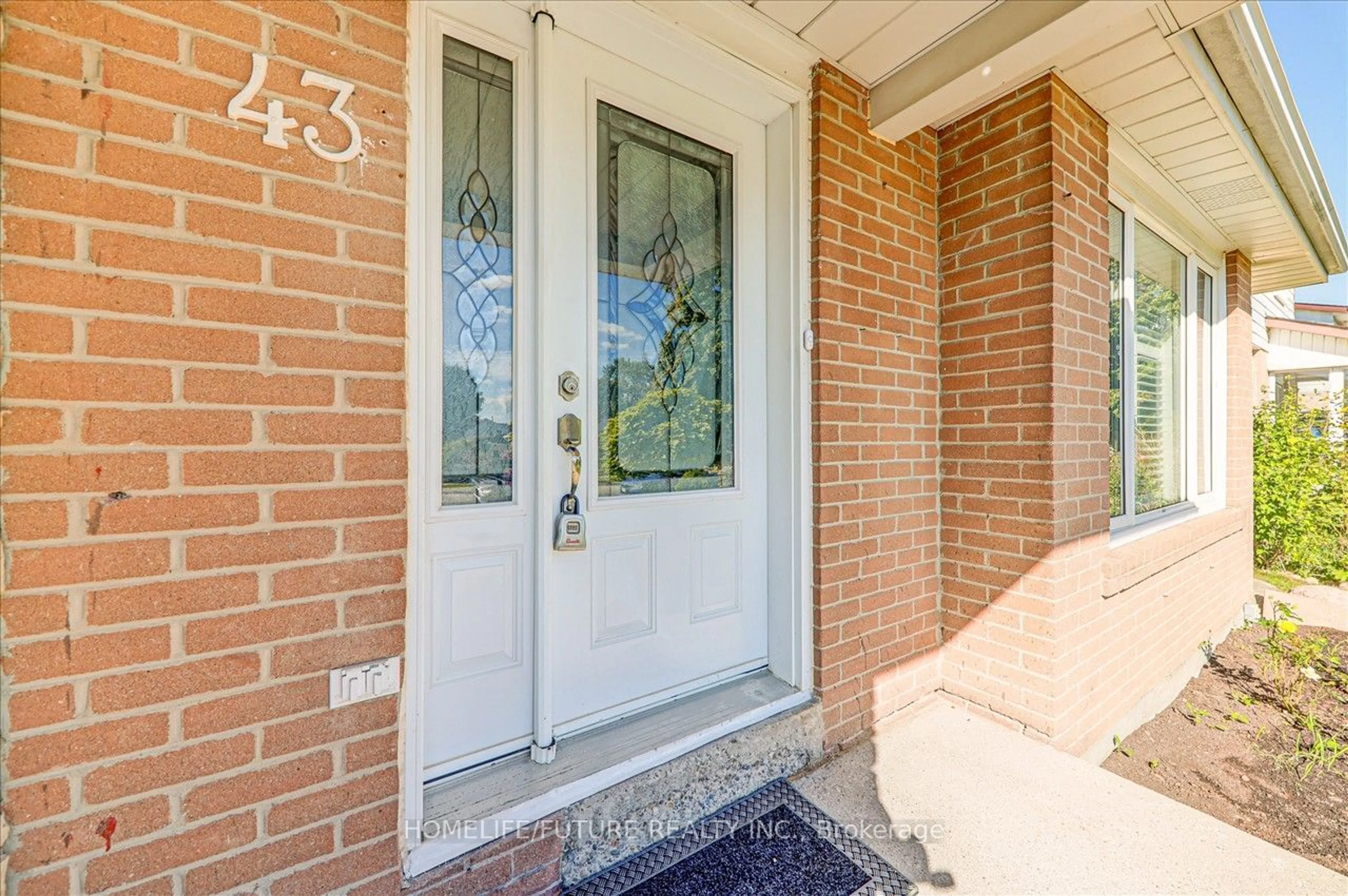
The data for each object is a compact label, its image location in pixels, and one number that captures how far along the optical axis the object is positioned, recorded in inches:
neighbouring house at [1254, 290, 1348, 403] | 269.0
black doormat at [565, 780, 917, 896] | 61.7
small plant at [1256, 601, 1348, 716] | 126.2
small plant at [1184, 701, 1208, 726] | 118.1
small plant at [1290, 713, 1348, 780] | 99.9
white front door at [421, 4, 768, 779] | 62.9
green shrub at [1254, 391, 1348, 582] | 201.3
